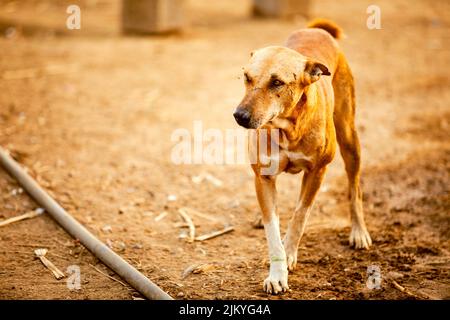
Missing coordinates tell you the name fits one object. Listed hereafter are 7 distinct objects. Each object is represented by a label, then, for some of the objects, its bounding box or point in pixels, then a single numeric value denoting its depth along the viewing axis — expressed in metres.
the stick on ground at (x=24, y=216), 4.93
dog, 3.81
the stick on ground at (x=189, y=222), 4.92
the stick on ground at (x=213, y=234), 4.90
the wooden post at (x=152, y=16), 10.79
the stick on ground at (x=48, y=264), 4.20
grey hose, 3.87
